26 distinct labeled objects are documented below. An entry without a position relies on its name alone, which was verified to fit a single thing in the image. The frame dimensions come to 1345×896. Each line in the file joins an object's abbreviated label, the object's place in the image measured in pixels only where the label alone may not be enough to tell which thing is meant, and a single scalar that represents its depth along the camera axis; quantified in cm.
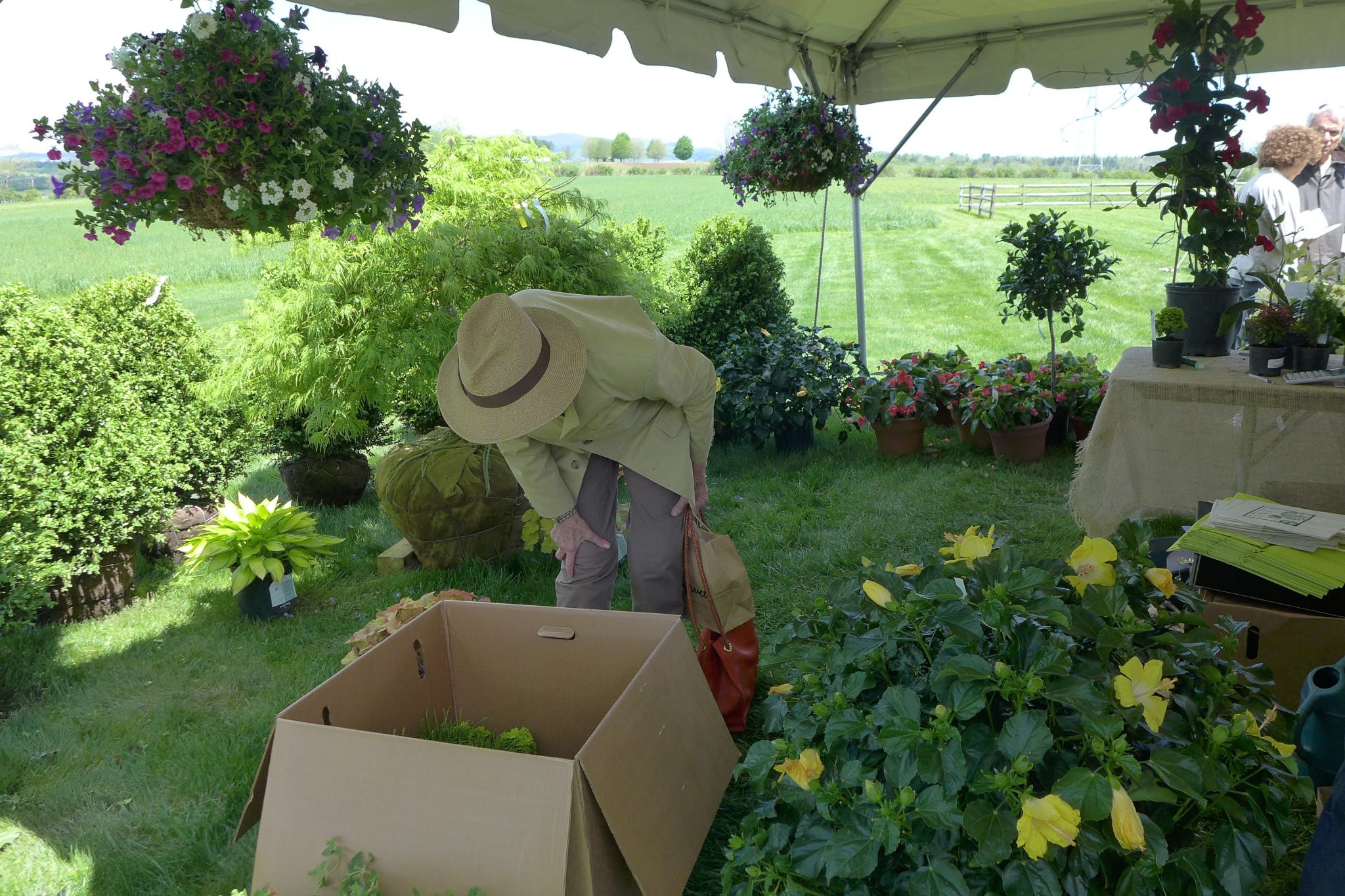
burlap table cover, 316
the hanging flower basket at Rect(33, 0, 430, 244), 212
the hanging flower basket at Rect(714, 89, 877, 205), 481
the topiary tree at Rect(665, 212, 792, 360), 608
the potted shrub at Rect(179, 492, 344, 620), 359
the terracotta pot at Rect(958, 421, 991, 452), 528
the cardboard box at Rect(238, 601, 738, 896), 118
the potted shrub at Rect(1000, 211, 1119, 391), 481
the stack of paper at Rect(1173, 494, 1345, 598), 217
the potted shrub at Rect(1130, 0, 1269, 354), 344
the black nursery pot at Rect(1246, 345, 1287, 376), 320
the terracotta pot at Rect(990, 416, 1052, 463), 498
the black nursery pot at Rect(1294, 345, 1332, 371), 317
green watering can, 164
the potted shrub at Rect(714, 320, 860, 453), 529
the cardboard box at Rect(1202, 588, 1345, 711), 224
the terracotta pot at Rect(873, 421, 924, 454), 532
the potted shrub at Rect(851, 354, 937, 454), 526
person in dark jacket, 520
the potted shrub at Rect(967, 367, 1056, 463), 495
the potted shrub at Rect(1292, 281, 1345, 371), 318
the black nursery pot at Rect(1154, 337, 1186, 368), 349
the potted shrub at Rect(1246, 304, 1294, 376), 321
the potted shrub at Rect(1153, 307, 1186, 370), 349
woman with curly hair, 484
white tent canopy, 381
